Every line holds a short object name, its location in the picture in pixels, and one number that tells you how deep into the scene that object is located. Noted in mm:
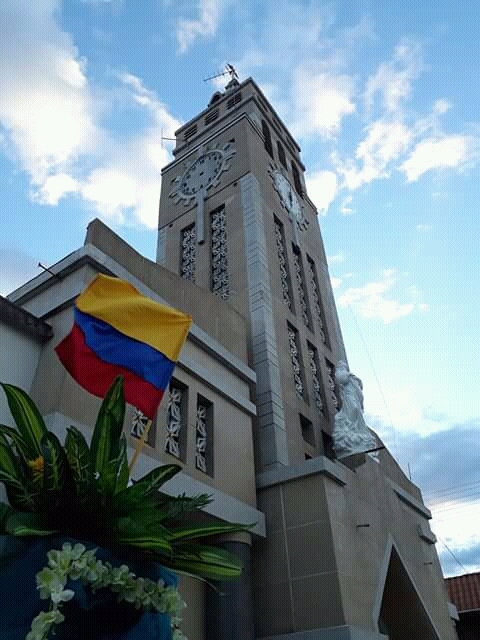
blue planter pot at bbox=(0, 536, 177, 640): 3029
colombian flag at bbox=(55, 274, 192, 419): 5773
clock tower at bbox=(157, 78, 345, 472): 13002
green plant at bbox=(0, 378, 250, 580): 3482
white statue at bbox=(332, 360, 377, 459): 12477
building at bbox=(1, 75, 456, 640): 8898
